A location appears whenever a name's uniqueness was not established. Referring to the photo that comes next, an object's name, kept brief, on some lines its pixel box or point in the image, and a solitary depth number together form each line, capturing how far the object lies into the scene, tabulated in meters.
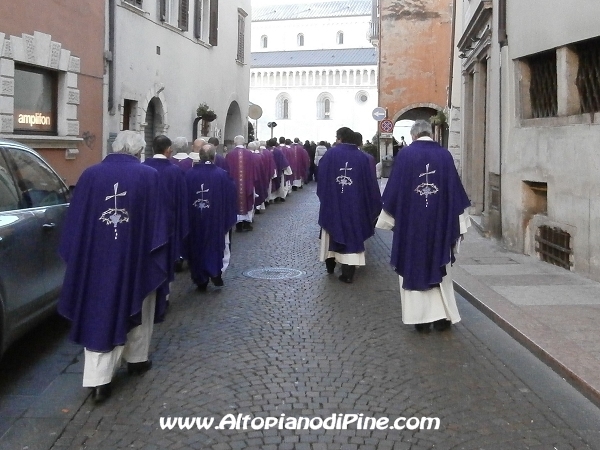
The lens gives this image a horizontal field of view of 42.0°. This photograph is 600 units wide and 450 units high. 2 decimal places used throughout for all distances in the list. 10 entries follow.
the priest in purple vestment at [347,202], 9.55
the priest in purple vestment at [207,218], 8.77
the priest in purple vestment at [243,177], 15.19
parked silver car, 5.39
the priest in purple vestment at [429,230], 7.01
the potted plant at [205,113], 23.23
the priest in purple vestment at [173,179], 7.85
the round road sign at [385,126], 31.40
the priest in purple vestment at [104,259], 5.09
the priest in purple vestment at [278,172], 21.47
